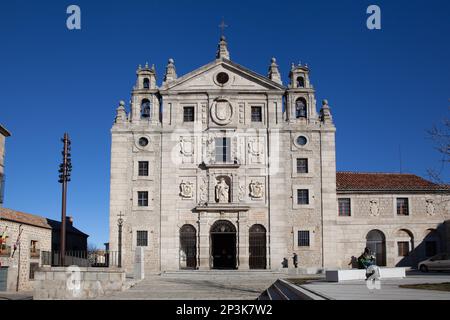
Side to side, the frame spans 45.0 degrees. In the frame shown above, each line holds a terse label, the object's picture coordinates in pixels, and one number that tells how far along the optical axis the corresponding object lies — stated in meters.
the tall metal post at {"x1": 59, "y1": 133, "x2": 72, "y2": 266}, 29.19
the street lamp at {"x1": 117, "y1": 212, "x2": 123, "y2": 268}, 37.17
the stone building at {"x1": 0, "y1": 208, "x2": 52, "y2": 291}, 40.34
